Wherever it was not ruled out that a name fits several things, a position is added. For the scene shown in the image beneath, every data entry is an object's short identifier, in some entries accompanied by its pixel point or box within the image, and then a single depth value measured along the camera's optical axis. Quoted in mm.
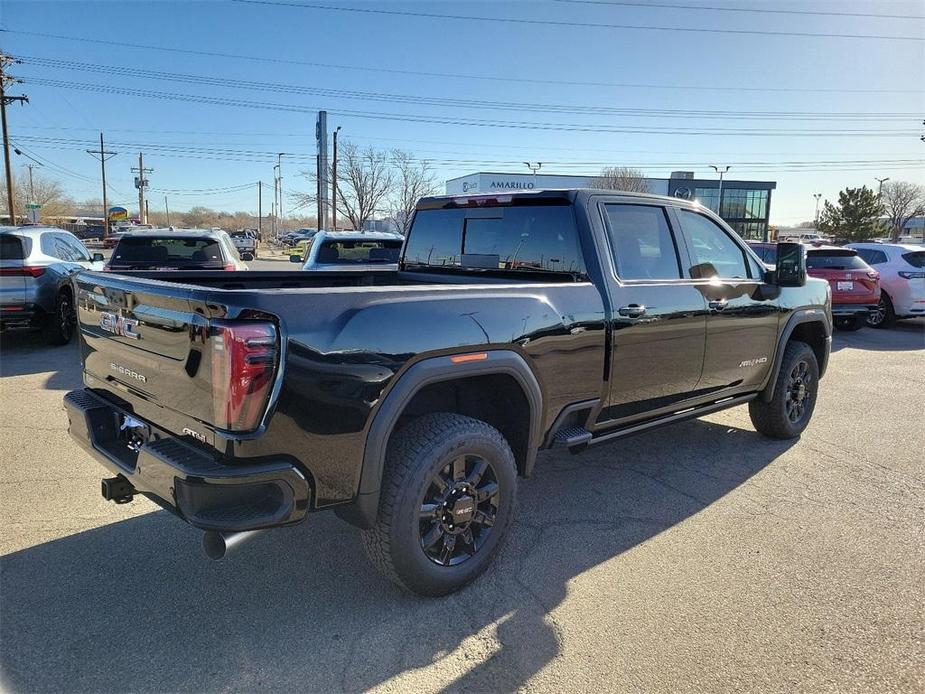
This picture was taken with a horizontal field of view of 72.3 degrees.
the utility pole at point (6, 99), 30625
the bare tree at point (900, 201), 88062
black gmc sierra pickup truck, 2389
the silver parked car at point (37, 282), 8555
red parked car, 11812
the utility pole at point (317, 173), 43844
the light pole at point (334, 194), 43009
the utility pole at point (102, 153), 72438
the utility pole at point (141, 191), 79938
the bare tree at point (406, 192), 51191
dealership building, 70188
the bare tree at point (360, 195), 49531
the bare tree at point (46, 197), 81812
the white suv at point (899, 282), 12540
